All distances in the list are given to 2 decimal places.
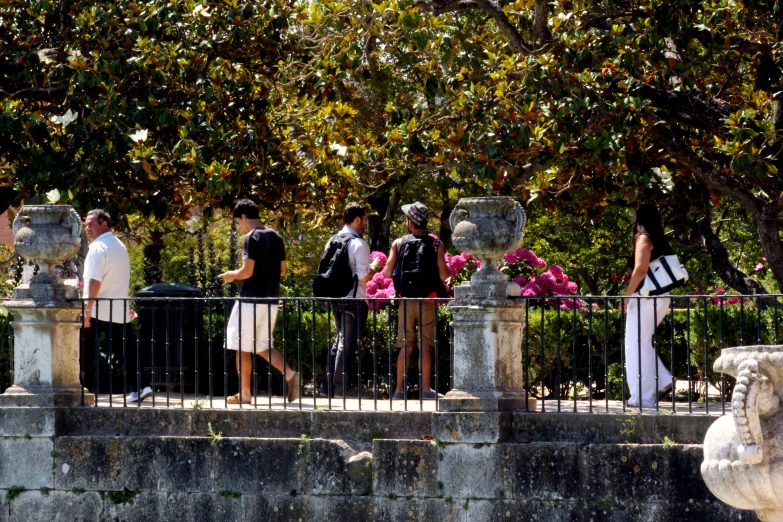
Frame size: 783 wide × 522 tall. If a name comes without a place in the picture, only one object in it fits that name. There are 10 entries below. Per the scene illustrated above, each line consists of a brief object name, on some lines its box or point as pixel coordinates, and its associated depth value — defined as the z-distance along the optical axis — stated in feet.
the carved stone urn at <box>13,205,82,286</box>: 59.17
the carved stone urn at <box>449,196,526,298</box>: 54.40
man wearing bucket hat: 65.85
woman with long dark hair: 60.27
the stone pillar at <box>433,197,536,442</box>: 53.92
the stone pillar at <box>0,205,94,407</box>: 59.22
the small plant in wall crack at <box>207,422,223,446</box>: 57.12
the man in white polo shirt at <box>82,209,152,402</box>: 63.46
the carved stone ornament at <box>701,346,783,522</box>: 37.84
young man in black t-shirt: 62.51
